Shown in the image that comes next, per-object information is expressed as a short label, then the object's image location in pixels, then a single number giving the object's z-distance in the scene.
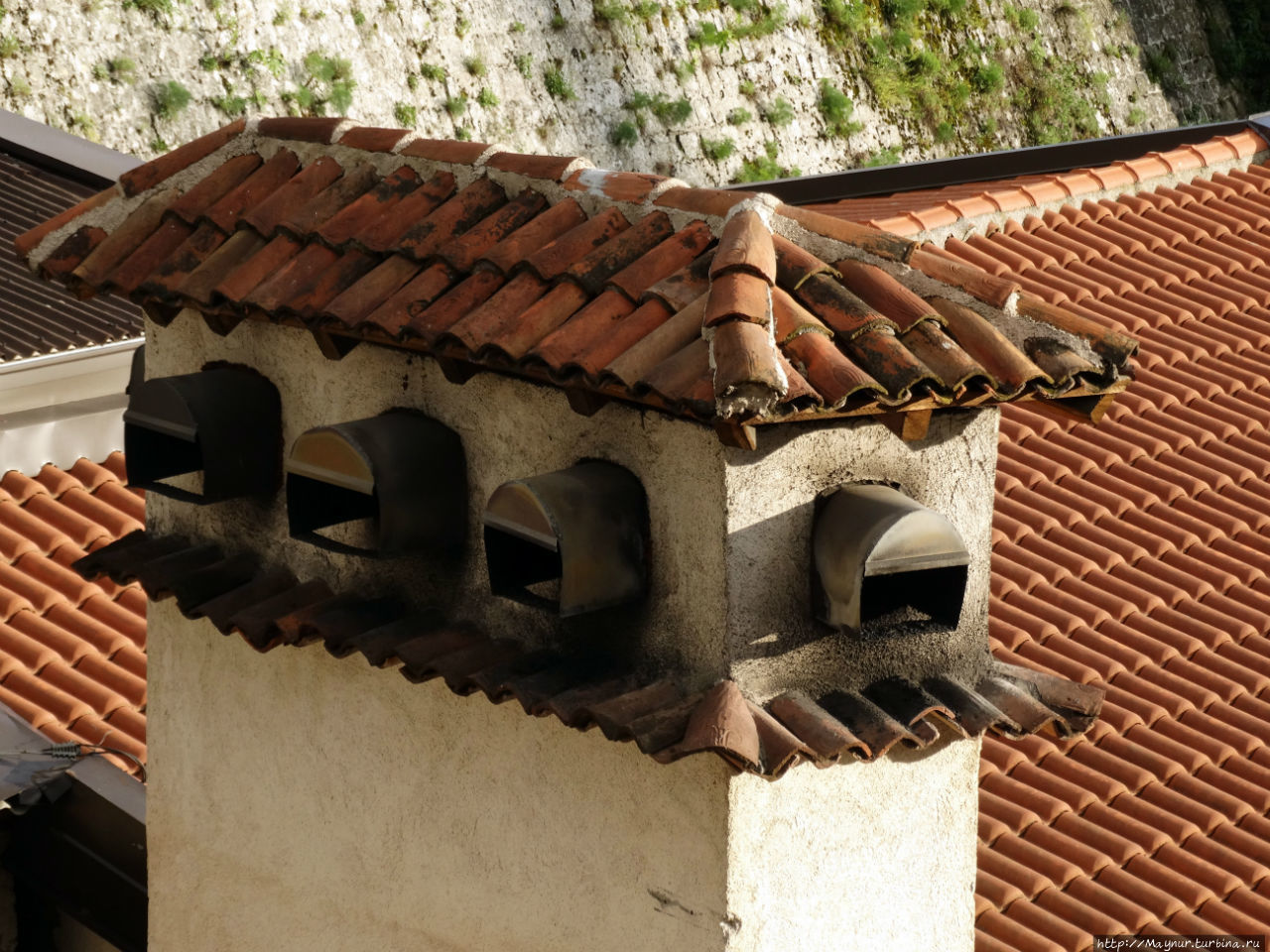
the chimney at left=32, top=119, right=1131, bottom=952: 5.93
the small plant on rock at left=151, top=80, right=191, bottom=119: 26.81
